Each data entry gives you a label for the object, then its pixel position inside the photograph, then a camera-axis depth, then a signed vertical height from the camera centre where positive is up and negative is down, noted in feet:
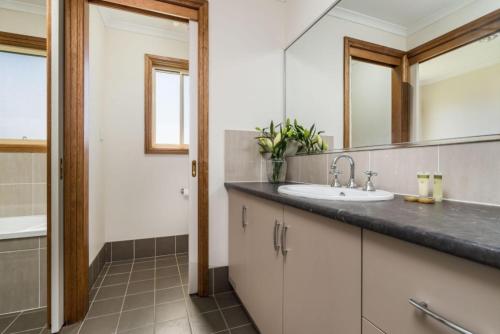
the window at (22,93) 6.59 +2.25
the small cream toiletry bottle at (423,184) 2.79 -0.22
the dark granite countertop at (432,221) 1.20 -0.41
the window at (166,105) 7.72 +2.27
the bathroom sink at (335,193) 2.65 -0.38
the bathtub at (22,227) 4.71 -1.47
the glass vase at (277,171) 5.51 -0.11
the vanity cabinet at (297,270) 2.10 -1.27
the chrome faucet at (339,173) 3.84 -0.11
